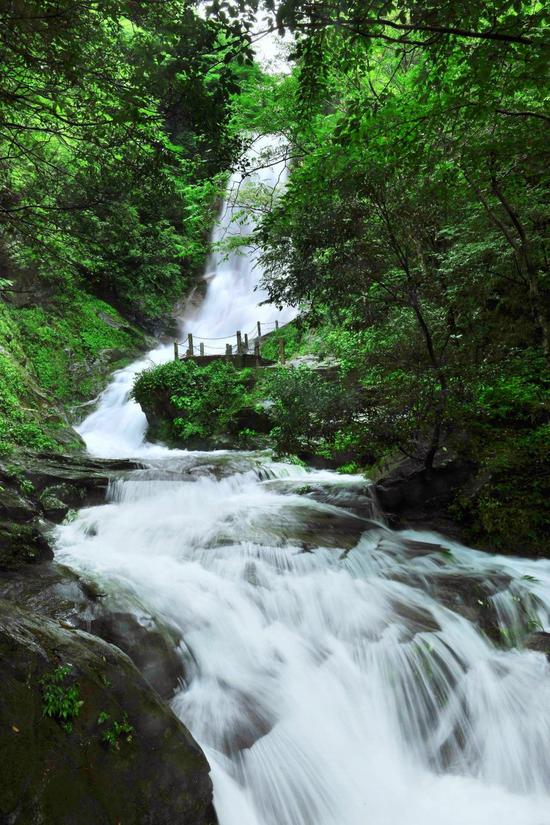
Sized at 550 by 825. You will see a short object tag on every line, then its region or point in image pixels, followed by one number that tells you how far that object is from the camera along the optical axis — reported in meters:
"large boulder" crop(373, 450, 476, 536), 6.94
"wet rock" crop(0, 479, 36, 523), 5.62
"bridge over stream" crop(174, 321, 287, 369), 17.91
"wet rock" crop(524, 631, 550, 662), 4.32
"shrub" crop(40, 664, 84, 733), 2.08
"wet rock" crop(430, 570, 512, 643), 4.67
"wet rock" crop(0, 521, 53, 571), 4.28
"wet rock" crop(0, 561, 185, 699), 3.60
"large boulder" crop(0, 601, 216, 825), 1.86
